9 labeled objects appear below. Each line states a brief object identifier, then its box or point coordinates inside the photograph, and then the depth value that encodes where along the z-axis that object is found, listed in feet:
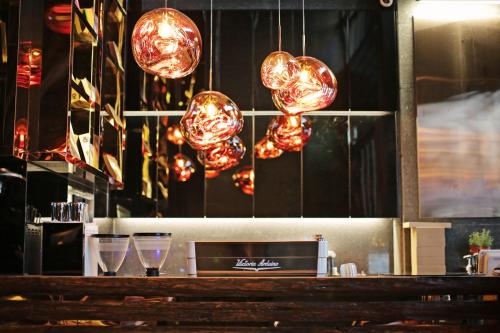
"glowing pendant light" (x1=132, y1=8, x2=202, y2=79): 10.52
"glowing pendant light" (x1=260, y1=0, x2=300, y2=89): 11.28
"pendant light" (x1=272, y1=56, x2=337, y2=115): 11.21
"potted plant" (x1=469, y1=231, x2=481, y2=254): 21.45
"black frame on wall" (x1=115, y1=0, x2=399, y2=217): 22.04
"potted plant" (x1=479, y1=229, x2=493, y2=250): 21.48
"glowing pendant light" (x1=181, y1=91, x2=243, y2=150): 11.10
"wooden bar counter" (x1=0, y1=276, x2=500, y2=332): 8.04
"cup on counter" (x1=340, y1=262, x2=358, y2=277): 16.44
